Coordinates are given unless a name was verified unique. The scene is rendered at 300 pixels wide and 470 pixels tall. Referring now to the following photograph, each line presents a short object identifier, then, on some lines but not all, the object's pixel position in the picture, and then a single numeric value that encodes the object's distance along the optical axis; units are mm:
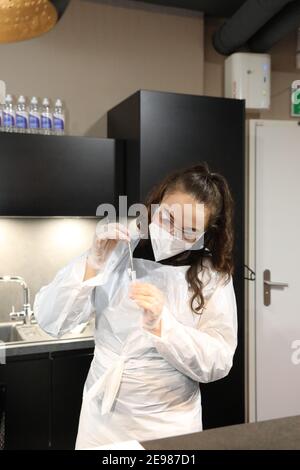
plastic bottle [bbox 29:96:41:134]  2461
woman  1312
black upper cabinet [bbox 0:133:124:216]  2316
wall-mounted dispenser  2990
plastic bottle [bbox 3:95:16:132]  2416
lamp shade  950
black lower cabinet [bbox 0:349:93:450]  2178
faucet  2428
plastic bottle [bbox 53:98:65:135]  2525
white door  3066
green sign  3260
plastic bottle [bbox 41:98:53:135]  2490
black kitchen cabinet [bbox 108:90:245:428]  2400
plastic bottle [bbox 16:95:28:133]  2441
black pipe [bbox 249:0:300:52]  2615
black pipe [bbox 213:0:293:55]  2451
